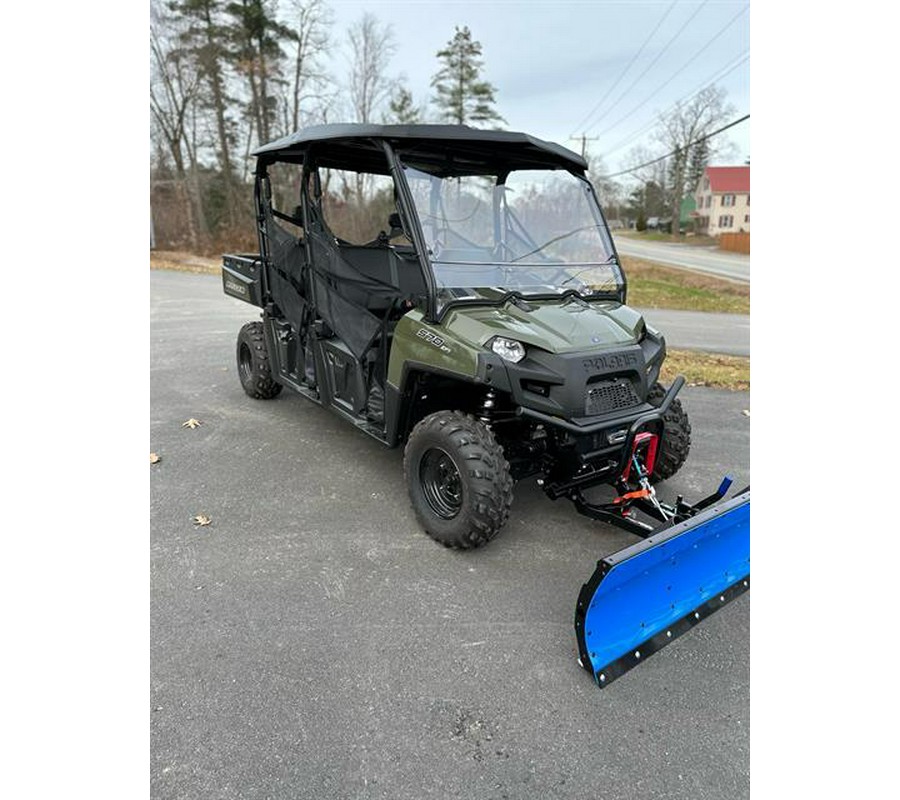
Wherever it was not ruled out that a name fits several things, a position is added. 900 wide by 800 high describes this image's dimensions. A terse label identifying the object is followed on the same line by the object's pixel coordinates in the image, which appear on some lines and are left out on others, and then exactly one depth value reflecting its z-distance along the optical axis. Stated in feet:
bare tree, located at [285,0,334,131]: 79.30
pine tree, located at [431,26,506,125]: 70.33
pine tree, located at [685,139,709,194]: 167.53
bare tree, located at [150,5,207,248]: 74.79
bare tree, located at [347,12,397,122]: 72.28
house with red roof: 192.34
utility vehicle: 10.39
